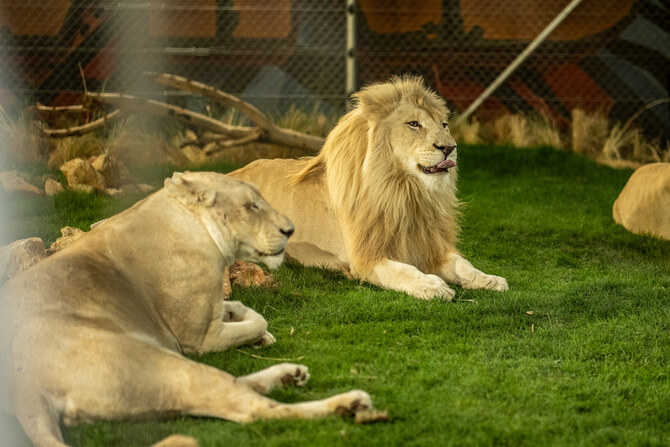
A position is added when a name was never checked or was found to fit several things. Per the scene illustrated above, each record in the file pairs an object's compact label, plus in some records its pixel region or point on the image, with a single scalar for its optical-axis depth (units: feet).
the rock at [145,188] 45.19
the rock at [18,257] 27.37
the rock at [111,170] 44.74
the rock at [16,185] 41.83
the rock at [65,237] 30.17
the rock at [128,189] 44.39
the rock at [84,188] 43.78
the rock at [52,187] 43.37
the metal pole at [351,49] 57.06
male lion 29.81
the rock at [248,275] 29.55
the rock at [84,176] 44.01
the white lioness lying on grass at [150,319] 17.20
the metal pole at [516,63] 60.03
